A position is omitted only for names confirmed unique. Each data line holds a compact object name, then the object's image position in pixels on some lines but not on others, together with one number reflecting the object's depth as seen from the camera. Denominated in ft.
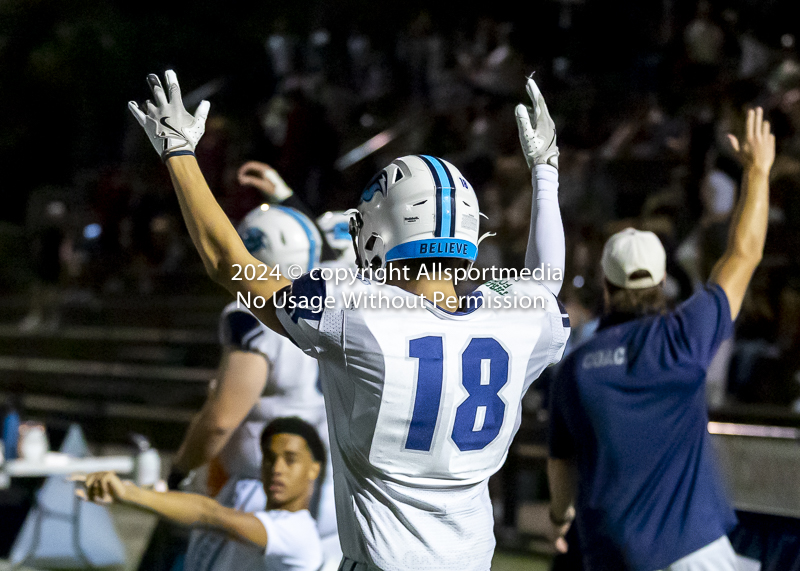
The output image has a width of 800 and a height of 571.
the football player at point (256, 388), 23.09
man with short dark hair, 22.17
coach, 18.92
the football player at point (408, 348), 14.20
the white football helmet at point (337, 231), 28.91
